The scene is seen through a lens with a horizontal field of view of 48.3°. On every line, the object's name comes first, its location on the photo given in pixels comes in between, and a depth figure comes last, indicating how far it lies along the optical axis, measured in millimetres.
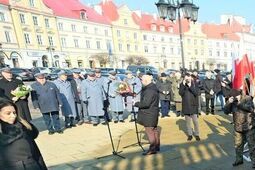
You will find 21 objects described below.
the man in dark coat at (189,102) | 7086
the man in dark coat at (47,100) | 8781
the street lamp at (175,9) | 10500
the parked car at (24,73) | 27625
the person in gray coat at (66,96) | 9695
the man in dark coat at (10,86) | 7266
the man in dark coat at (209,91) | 11297
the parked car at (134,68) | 31216
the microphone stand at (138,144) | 6977
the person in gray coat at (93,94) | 9883
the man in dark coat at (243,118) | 4891
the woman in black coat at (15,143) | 2822
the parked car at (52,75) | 26438
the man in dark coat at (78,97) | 10156
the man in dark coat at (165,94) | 11078
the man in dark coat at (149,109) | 6141
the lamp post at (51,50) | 46681
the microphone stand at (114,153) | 6562
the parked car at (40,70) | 30388
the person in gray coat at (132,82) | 10305
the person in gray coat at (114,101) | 10359
